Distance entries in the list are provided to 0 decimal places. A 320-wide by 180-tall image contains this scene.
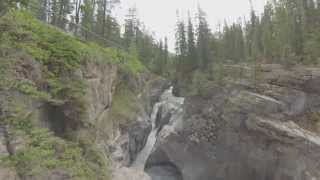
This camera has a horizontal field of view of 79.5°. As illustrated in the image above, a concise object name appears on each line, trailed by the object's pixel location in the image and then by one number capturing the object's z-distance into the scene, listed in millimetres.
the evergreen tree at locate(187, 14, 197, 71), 31862
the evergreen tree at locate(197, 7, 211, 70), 30791
